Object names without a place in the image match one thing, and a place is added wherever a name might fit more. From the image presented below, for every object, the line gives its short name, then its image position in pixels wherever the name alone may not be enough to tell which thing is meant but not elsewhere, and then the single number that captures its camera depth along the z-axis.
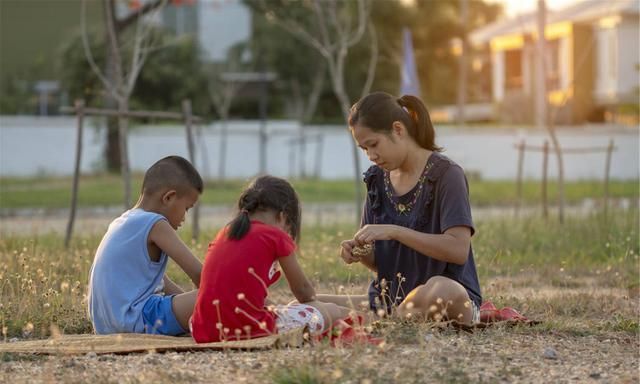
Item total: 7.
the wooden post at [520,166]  15.63
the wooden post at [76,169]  10.73
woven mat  5.32
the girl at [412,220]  5.74
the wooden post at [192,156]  11.68
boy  5.90
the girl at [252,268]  5.39
